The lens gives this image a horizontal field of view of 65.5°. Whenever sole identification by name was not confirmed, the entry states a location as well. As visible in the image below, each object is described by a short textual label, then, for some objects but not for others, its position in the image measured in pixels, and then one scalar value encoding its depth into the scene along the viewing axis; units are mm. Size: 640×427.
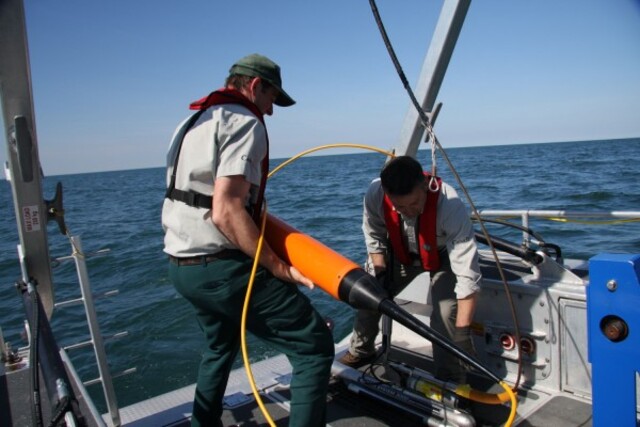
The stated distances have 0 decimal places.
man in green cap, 2133
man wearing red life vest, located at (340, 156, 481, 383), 3000
